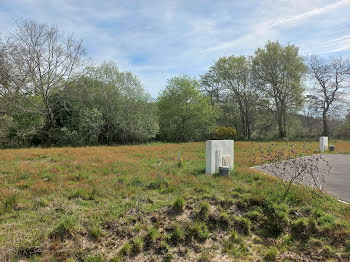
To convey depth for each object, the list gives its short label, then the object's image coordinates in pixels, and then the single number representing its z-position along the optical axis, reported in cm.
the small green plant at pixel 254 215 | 496
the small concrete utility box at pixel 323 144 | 1513
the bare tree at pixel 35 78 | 1738
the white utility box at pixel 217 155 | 726
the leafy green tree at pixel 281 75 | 2879
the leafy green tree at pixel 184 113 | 2853
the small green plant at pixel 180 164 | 884
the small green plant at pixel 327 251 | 383
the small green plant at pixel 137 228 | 433
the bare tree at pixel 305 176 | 573
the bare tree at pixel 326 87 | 2809
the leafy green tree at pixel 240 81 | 3272
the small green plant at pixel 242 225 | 463
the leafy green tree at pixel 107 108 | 2027
